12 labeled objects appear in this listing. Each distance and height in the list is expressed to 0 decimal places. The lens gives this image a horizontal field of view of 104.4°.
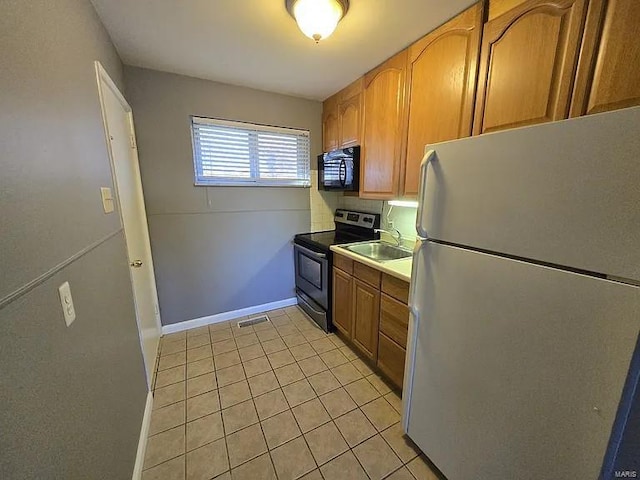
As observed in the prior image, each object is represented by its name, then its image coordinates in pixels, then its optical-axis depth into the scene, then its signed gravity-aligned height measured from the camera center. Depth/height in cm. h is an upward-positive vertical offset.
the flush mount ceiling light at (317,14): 131 +95
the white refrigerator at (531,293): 66 -33
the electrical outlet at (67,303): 75 -34
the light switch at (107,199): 124 -4
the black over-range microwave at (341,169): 239 +23
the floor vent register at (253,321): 273 -143
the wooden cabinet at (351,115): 231 +75
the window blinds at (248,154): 245 +39
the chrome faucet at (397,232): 235 -40
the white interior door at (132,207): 153 -12
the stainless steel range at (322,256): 249 -67
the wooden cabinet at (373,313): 168 -93
